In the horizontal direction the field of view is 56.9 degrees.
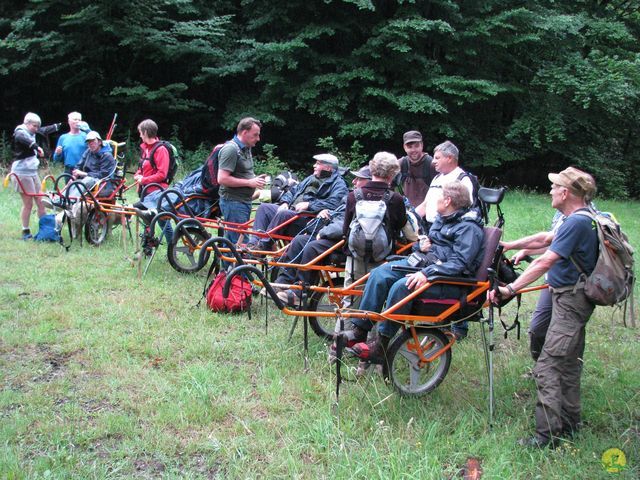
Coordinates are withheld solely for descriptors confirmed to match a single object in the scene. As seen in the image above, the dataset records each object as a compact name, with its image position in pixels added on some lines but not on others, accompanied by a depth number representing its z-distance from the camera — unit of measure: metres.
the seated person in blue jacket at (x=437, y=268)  4.01
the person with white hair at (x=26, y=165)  8.64
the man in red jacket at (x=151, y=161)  7.59
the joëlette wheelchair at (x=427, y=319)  3.90
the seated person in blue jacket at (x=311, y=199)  6.43
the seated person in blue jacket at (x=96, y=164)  8.69
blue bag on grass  8.69
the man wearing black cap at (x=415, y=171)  6.20
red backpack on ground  5.81
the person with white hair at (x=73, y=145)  9.38
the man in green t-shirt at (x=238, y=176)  6.62
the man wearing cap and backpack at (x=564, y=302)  3.47
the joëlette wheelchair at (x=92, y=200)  8.24
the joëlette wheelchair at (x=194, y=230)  6.14
